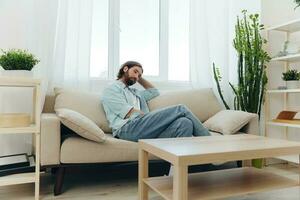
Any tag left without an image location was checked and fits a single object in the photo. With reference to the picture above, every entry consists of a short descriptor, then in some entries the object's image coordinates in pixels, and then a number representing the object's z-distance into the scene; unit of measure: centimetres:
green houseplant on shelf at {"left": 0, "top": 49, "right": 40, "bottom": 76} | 184
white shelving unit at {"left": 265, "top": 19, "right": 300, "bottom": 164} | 255
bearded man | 196
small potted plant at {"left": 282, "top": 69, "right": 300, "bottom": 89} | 267
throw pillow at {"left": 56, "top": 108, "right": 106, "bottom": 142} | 171
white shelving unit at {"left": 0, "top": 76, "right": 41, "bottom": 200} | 167
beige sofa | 173
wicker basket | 170
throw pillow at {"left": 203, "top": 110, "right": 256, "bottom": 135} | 217
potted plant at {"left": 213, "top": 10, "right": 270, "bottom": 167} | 268
